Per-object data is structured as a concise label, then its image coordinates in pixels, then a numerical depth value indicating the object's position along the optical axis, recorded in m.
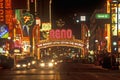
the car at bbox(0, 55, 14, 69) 55.66
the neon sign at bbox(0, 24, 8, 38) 62.28
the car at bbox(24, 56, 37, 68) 58.25
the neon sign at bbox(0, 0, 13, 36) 64.74
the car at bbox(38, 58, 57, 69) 54.75
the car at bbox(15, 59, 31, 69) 54.81
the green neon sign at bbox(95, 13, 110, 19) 60.58
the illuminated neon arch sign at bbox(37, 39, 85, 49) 127.54
